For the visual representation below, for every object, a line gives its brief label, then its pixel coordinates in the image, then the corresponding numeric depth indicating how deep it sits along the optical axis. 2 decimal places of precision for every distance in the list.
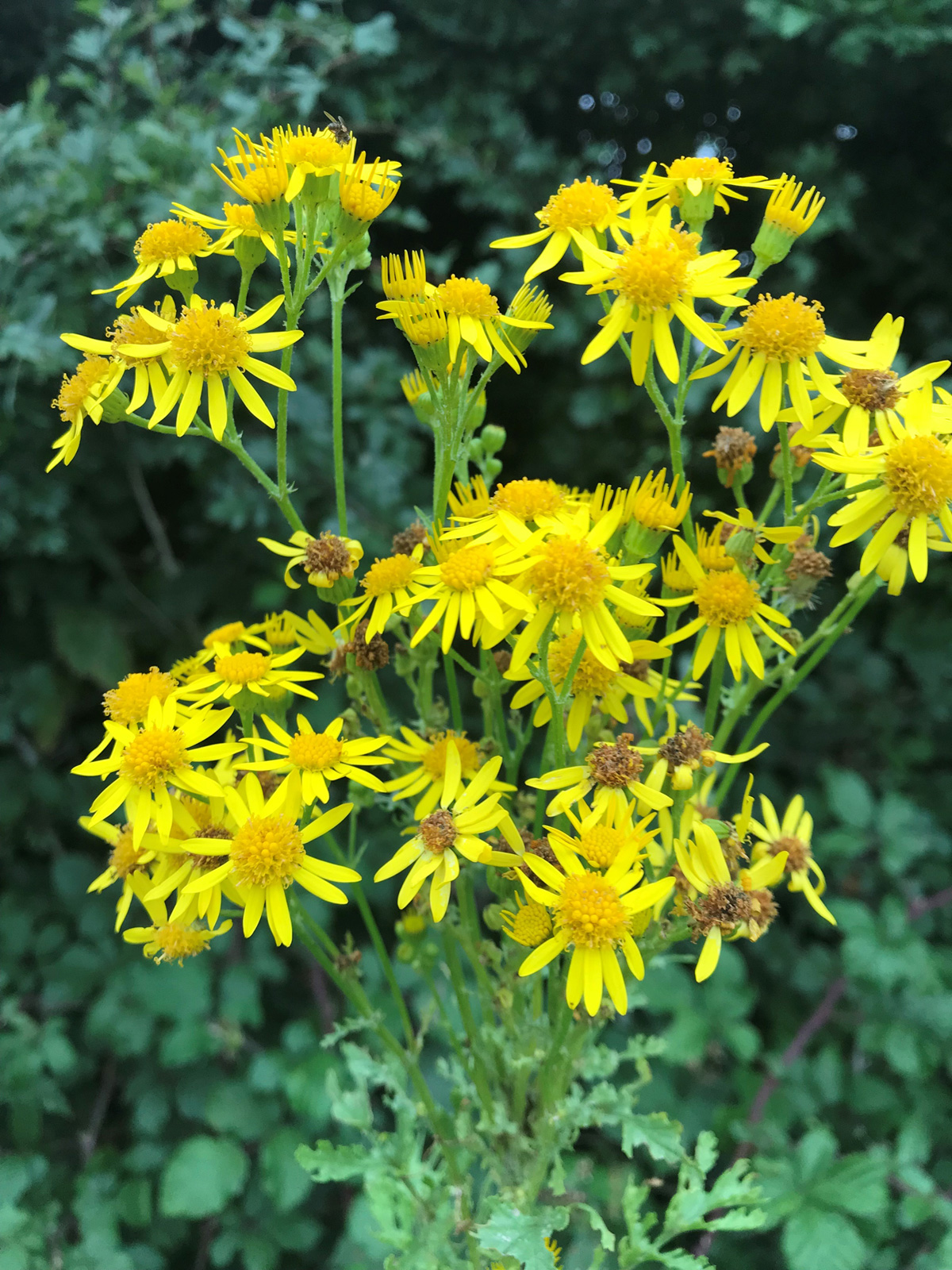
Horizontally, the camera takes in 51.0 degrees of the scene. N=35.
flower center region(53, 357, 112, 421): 0.14
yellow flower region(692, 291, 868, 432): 0.13
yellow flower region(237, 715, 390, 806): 0.13
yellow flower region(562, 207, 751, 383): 0.13
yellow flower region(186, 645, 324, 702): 0.14
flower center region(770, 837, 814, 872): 0.17
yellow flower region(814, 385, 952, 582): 0.13
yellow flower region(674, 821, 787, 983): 0.14
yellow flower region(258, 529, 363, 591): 0.14
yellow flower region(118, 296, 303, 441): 0.13
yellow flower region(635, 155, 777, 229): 0.14
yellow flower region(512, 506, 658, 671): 0.12
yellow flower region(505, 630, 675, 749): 0.14
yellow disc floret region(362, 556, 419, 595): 0.14
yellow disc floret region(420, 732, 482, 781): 0.15
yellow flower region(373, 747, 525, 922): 0.13
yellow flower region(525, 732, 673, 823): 0.13
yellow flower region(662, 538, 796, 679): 0.14
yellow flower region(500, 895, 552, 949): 0.13
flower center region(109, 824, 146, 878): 0.14
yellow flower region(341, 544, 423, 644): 0.14
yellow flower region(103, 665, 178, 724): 0.14
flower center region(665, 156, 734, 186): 0.14
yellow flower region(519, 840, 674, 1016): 0.13
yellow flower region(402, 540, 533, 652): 0.12
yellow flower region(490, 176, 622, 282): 0.14
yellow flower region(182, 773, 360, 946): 0.13
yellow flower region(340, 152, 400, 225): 0.14
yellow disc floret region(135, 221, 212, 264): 0.14
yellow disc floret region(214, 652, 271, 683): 0.14
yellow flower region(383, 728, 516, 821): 0.14
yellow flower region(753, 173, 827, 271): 0.14
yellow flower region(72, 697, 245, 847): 0.13
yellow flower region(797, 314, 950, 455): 0.14
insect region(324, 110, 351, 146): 0.14
